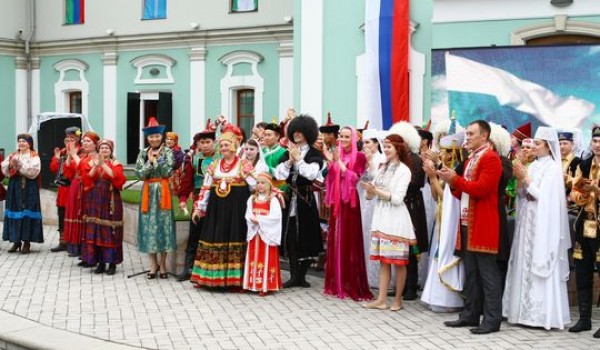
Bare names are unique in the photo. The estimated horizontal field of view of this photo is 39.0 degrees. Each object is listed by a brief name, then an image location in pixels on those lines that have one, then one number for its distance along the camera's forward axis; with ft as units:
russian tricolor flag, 53.47
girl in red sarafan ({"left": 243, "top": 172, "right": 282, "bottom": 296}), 29.19
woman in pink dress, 28.71
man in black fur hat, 30.32
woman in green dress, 31.60
